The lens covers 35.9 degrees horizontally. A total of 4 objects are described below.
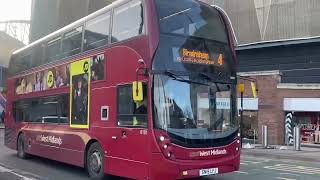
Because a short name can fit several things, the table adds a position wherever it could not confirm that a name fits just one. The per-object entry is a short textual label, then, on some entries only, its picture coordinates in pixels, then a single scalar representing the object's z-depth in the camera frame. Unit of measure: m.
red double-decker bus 9.74
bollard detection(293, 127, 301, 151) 22.34
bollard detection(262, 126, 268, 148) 24.12
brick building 25.61
